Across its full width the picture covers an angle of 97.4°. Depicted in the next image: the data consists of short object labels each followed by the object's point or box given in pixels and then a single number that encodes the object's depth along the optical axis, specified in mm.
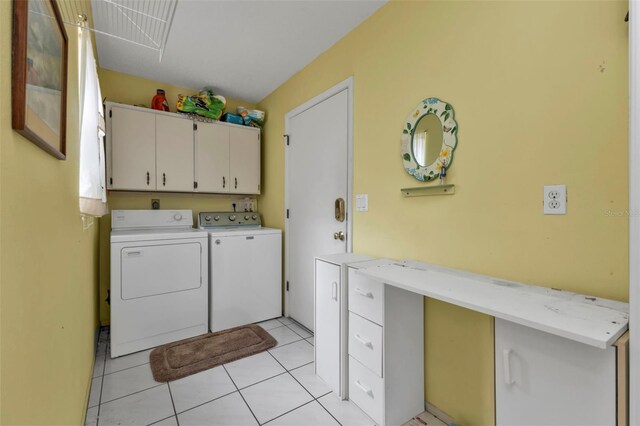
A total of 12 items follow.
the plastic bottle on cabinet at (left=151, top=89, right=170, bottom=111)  2916
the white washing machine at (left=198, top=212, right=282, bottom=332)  2740
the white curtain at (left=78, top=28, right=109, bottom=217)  1397
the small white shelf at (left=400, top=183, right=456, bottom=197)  1570
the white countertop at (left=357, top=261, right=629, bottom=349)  812
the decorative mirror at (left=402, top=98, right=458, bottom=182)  1582
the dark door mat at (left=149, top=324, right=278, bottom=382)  2092
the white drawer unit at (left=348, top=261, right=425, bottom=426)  1535
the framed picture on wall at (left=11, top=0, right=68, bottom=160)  595
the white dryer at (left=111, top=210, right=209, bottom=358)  2307
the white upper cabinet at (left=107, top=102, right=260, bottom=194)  2672
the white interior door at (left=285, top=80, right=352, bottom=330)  2342
